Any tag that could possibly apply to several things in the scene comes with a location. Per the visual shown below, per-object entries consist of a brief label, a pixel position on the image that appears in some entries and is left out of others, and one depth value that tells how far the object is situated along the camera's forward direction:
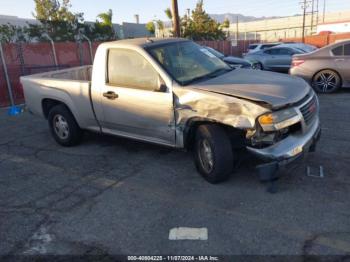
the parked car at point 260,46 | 21.27
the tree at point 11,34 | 20.12
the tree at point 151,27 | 33.31
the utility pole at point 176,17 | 13.60
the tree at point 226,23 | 36.41
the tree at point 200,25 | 33.34
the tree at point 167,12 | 35.09
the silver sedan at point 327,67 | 9.23
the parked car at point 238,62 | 12.68
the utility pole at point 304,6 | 52.96
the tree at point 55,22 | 23.27
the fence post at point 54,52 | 12.34
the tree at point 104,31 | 25.70
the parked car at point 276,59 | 15.13
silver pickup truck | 3.77
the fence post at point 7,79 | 10.59
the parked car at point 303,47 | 15.95
